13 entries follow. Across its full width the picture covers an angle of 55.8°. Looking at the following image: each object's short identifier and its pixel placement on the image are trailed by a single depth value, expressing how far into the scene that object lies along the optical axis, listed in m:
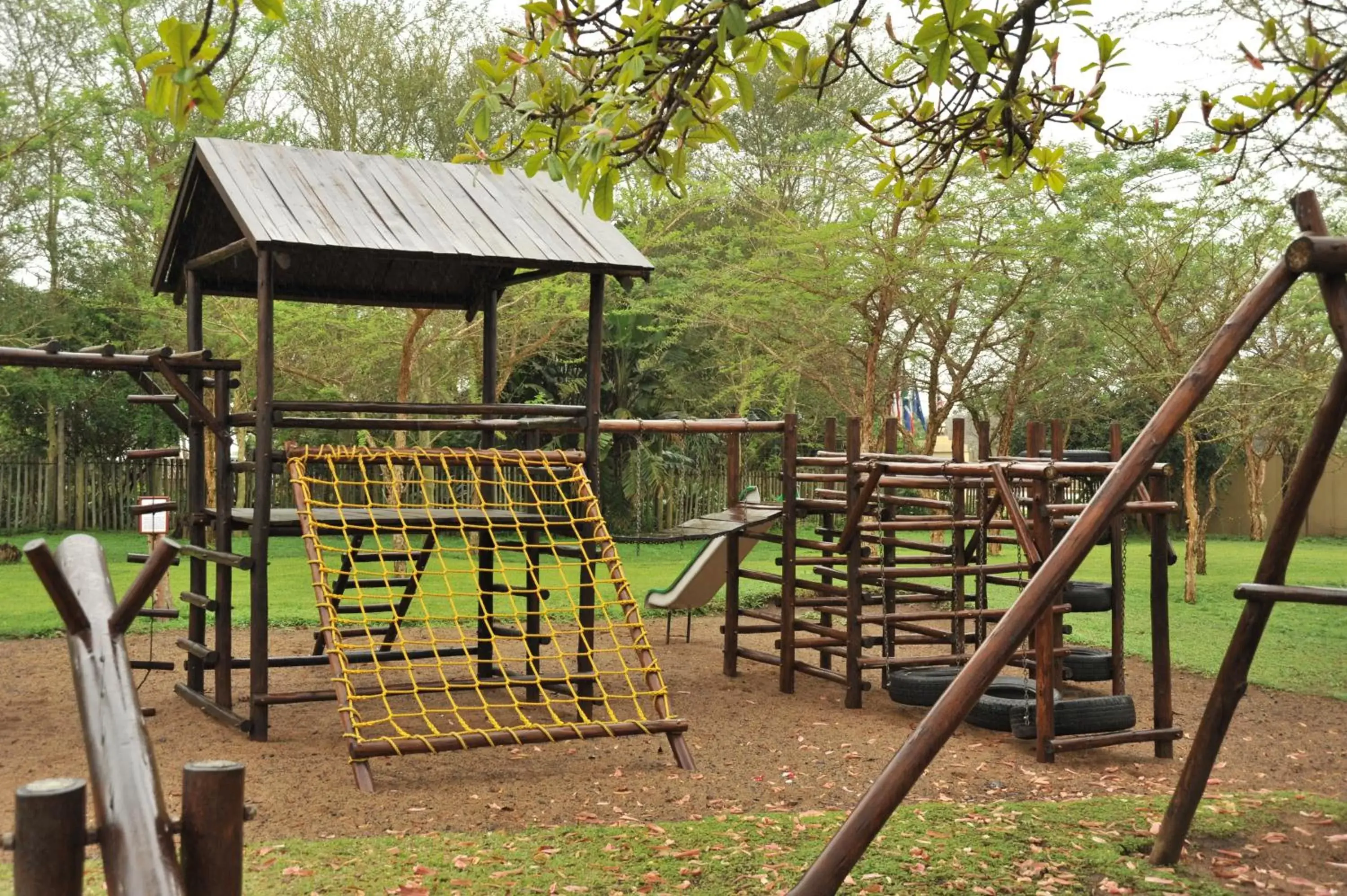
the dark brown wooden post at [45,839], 1.98
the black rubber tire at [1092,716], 6.78
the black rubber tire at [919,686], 7.66
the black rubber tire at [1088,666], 8.01
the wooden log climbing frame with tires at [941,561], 6.75
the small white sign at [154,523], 8.56
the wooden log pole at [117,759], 1.97
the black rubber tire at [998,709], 7.08
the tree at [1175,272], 14.16
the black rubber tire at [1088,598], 7.96
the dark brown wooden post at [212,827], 2.07
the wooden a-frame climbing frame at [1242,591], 3.53
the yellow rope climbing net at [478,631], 6.23
